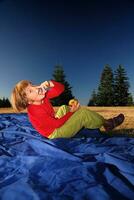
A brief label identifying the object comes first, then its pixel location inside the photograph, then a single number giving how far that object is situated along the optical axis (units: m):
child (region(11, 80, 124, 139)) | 2.14
